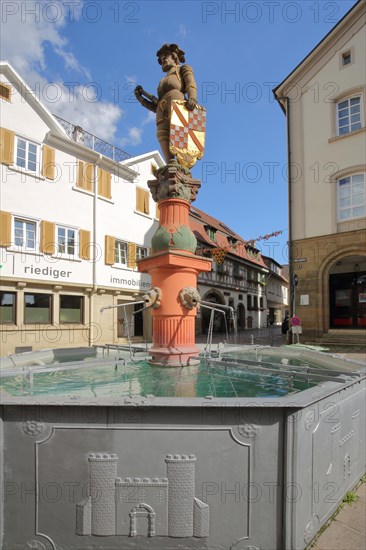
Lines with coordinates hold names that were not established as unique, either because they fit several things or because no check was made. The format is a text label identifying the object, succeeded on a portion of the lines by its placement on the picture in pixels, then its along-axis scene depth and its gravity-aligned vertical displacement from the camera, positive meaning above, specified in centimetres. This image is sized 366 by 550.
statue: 624 +323
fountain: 265 -131
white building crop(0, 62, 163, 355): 1399 +289
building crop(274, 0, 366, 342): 1486 +493
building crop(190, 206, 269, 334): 2791 +157
